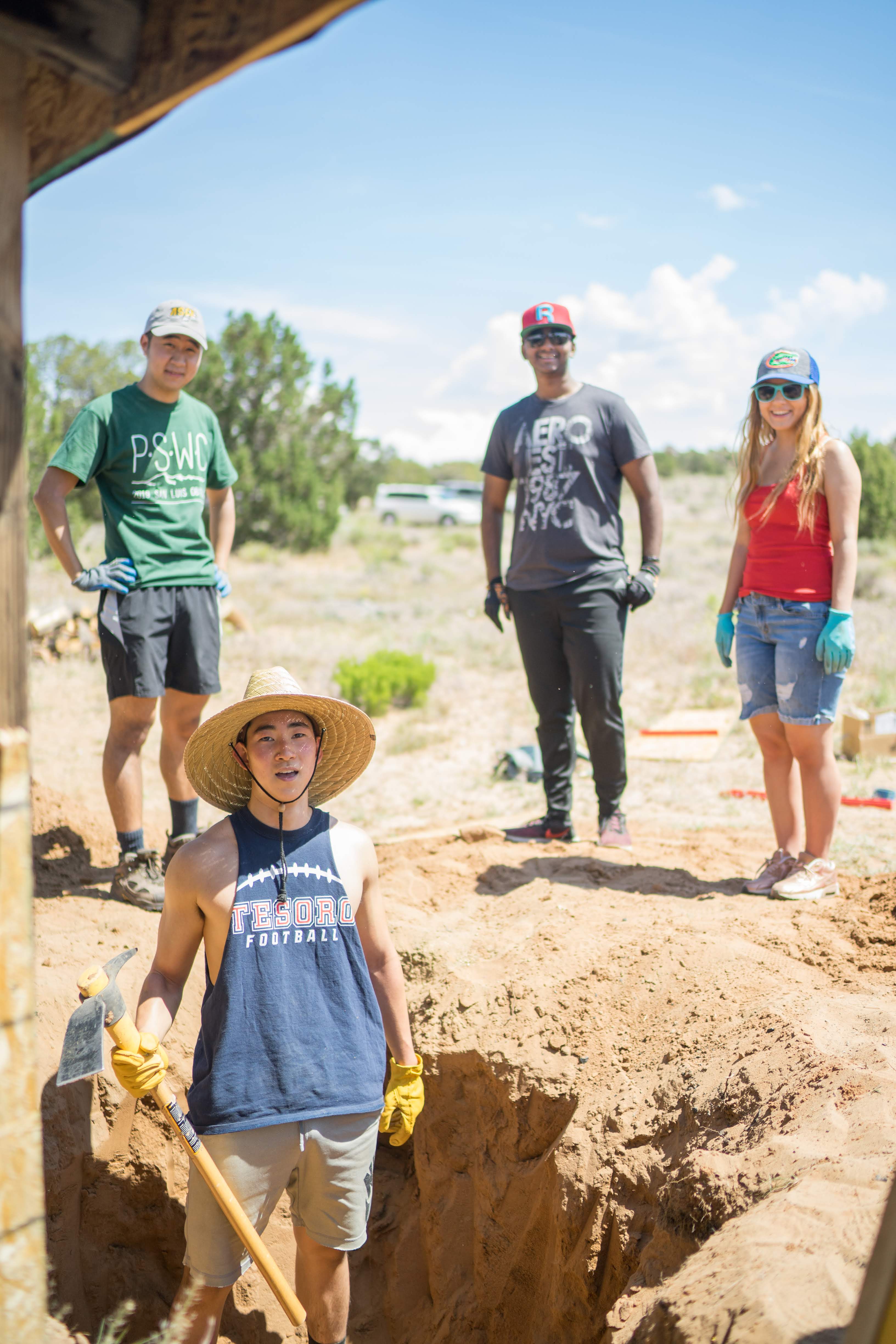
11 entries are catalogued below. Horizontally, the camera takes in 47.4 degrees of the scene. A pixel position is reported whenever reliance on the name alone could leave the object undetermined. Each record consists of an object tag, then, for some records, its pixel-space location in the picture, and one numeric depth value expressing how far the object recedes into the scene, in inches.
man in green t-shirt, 144.3
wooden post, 51.7
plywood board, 281.3
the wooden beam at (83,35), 49.5
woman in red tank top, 144.6
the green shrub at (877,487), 700.0
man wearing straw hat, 85.8
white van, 1209.4
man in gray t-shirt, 171.0
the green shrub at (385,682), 343.3
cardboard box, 262.1
